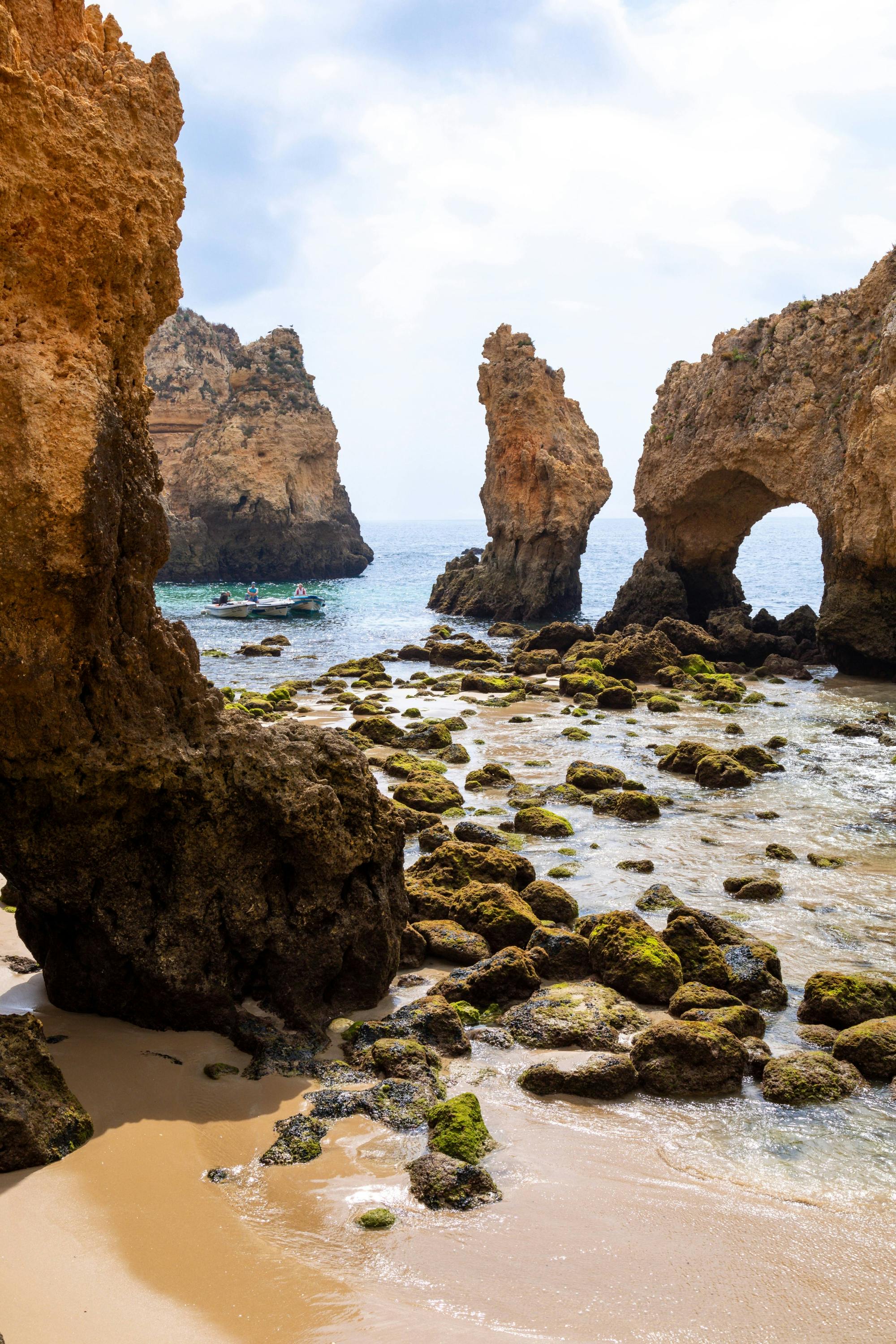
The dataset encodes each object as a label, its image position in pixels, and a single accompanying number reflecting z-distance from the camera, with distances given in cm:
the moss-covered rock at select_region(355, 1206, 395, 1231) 537
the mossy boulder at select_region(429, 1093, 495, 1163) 615
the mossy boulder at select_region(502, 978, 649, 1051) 798
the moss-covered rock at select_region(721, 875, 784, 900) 1161
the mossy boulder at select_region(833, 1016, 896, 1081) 765
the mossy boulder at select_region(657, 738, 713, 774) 1788
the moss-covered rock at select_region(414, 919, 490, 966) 943
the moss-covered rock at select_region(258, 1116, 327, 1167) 596
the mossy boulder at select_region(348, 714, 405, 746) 1984
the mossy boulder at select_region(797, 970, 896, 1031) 852
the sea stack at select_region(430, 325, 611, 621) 4394
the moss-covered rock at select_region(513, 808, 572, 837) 1402
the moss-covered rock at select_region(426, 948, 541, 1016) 873
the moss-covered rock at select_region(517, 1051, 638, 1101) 722
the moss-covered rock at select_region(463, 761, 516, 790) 1681
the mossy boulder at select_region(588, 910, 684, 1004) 890
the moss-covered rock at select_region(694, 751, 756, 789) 1684
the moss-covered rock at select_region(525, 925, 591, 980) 945
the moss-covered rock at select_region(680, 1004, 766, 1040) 809
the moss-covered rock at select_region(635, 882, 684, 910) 1119
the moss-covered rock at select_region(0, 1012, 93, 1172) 535
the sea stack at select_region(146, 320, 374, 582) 6844
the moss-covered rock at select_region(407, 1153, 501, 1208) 565
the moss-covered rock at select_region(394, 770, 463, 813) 1505
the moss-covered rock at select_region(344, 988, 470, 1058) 771
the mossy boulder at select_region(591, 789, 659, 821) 1487
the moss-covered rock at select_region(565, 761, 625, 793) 1653
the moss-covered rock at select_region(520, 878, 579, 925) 1077
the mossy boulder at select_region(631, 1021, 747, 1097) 731
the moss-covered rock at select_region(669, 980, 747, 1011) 852
